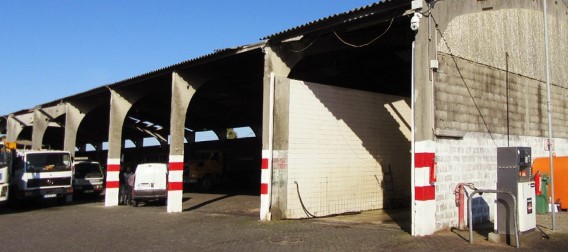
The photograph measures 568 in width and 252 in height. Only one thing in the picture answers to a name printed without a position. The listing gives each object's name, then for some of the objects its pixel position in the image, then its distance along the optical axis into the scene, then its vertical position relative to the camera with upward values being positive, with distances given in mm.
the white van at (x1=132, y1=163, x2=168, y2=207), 19688 -732
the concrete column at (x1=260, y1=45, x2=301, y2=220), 14086 +642
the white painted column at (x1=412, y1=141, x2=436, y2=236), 10836 -441
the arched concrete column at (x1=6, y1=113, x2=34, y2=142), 29212 +2035
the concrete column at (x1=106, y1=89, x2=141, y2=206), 20578 +699
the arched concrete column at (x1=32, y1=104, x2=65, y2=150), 25797 +2294
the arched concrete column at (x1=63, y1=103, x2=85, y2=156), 24297 +1914
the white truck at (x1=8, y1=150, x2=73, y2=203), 19750 -493
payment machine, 10000 -342
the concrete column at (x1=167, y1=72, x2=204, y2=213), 17328 +1204
